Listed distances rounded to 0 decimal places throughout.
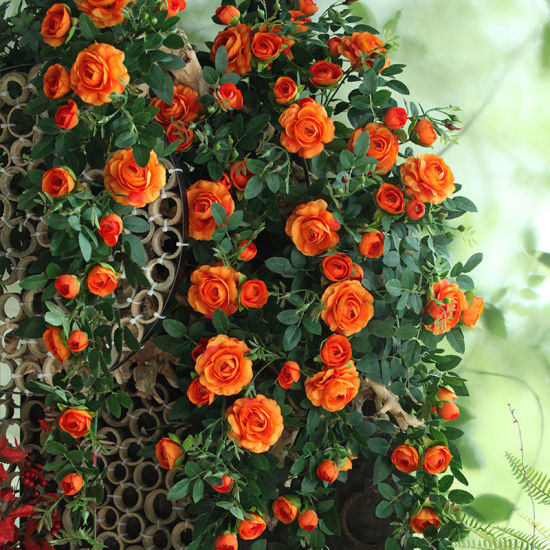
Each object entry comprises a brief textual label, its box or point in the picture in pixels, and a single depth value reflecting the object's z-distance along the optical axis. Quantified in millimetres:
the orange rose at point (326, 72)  3568
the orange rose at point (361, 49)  3581
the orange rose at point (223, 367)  3451
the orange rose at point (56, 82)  3411
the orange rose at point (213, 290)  3503
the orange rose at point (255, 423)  3451
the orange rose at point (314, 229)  3491
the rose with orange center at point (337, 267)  3477
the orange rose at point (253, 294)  3493
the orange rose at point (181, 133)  3546
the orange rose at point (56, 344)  3439
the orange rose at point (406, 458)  3508
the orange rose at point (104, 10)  3400
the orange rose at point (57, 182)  3402
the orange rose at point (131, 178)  3414
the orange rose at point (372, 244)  3503
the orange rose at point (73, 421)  3459
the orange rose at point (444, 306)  3526
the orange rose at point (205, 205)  3533
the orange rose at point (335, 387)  3469
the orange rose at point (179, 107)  3556
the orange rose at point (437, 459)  3499
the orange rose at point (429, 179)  3501
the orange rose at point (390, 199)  3508
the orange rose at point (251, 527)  3482
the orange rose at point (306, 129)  3492
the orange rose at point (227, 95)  3521
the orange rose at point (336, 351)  3476
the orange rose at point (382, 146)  3537
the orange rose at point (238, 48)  3566
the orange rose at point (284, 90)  3524
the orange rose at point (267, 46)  3532
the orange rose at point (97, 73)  3381
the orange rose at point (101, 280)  3422
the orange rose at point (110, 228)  3409
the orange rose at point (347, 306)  3467
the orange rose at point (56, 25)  3403
